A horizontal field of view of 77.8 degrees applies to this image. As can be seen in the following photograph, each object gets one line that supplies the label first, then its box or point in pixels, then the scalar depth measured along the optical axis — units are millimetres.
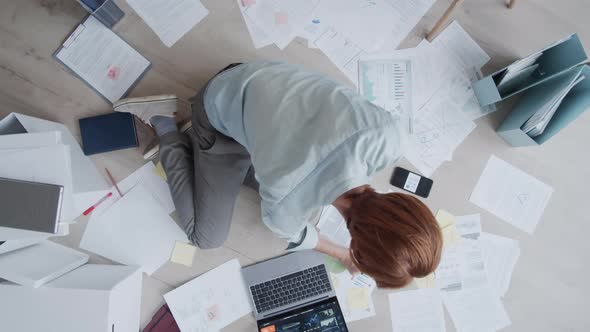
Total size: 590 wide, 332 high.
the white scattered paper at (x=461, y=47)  1317
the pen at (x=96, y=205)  1187
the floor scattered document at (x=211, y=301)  1178
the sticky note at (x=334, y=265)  1219
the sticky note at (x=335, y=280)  1219
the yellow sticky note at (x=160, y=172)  1229
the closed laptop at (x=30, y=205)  809
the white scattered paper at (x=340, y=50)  1300
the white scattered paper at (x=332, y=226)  1237
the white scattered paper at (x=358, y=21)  1299
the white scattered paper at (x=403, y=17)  1308
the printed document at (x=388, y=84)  1285
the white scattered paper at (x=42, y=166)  824
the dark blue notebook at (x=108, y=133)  1209
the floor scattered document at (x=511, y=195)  1280
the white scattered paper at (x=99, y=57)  1236
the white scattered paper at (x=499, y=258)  1265
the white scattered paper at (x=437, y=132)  1280
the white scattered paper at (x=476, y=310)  1245
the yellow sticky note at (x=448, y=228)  1261
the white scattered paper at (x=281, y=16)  1286
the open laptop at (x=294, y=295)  1146
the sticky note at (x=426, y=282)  1240
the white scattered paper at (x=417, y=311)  1232
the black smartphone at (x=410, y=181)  1266
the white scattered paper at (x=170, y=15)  1256
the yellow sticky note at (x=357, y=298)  1228
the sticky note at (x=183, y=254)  1204
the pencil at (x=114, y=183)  1211
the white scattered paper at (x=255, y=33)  1285
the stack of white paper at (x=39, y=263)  861
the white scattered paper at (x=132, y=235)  1186
